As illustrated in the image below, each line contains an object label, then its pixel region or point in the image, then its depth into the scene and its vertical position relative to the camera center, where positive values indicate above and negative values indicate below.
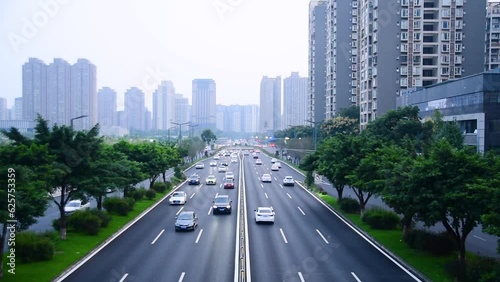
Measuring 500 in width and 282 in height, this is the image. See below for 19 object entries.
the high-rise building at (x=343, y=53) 95.81 +17.65
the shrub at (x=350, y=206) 35.69 -5.42
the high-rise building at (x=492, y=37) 92.44 +21.17
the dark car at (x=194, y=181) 55.94 -5.56
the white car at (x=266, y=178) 59.16 -5.46
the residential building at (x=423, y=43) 68.94 +14.17
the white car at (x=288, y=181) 55.66 -5.53
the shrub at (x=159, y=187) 47.38 -5.37
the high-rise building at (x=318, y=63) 115.69 +18.65
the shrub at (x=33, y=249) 20.28 -5.09
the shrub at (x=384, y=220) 29.17 -5.29
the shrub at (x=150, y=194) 42.16 -5.41
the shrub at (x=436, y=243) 22.31 -5.18
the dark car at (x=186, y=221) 28.94 -5.49
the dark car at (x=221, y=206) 35.66 -5.48
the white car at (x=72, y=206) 36.53 -5.89
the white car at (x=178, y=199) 39.81 -5.58
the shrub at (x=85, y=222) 26.62 -5.12
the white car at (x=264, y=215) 31.39 -5.45
